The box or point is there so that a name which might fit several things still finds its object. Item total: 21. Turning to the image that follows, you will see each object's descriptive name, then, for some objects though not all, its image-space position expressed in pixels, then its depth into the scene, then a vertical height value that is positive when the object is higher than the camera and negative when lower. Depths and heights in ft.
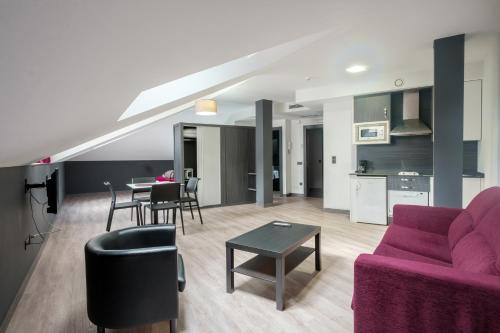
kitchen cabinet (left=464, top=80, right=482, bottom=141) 13.38 +2.13
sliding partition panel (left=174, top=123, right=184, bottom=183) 19.31 +0.48
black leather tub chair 5.55 -2.60
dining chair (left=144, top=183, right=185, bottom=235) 13.79 -1.88
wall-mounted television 10.41 -1.33
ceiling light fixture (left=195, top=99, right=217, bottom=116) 17.82 +3.36
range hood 15.48 +2.21
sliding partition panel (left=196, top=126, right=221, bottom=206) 20.77 -0.45
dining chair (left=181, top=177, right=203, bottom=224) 17.03 -1.75
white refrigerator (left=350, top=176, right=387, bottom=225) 15.66 -2.57
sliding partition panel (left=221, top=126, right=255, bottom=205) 22.09 -0.52
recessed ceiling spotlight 14.02 +4.51
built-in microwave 16.29 +1.38
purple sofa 4.02 -2.16
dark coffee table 7.32 -2.65
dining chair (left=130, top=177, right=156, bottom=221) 16.00 -1.80
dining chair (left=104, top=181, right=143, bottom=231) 14.73 -2.49
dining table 14.85 -1.61
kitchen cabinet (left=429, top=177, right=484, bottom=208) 12.82 -1.56
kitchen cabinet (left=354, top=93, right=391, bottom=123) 16.24 +2.88
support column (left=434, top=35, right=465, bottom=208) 10.64 +1.35
